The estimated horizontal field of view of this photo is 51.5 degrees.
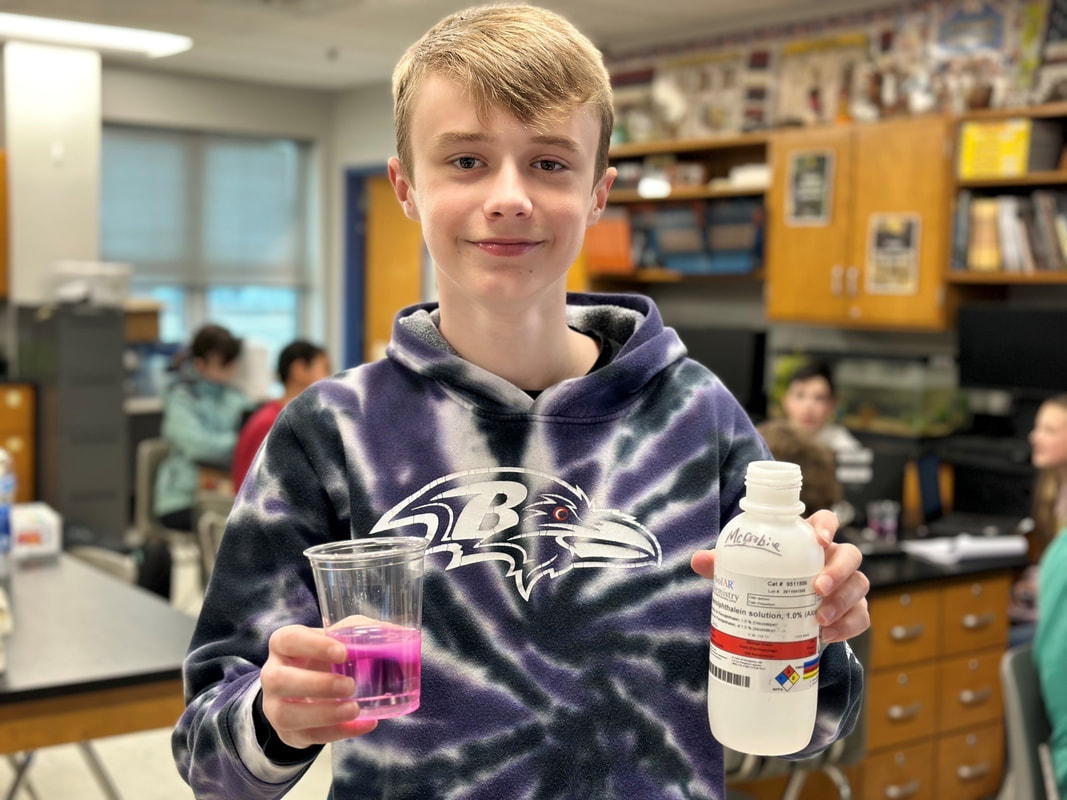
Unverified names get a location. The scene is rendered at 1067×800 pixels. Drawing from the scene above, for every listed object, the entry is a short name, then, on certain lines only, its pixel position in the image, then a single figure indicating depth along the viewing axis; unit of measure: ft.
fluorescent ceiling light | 22.08
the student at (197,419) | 17.40
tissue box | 9.71
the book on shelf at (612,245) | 22.36
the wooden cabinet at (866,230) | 17.49
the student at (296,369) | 14.85
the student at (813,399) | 15.78
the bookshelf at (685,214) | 20.61
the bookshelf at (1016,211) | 16.19
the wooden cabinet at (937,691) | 10.80
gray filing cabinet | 22.67
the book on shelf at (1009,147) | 16.25
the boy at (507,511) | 3.33
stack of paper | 11.87
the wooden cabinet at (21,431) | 22.94
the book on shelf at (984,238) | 16.75
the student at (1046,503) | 12.56
